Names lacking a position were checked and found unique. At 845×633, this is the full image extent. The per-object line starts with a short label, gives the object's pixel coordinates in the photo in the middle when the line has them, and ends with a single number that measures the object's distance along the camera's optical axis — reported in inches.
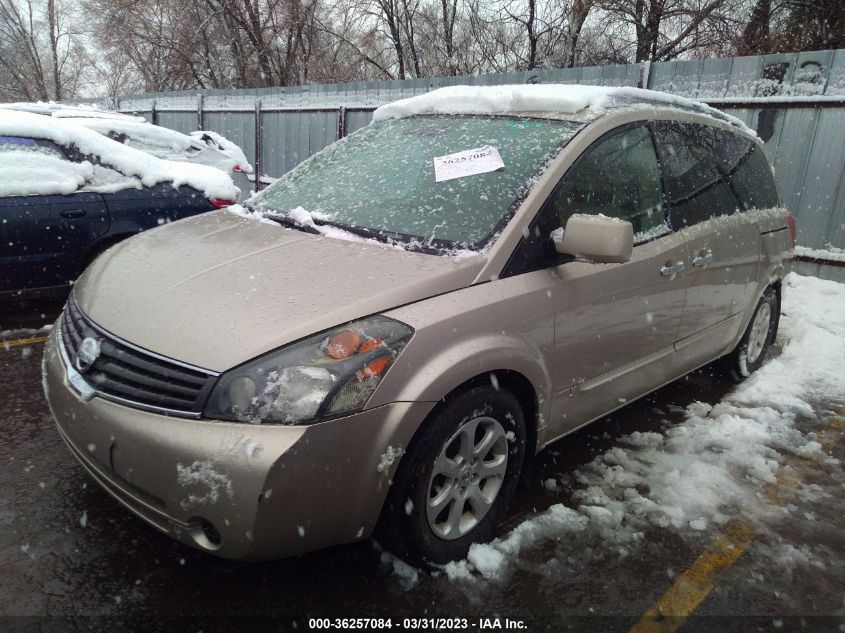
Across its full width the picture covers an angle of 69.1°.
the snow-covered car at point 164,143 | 319.0
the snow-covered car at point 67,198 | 176.1
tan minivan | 72.6
